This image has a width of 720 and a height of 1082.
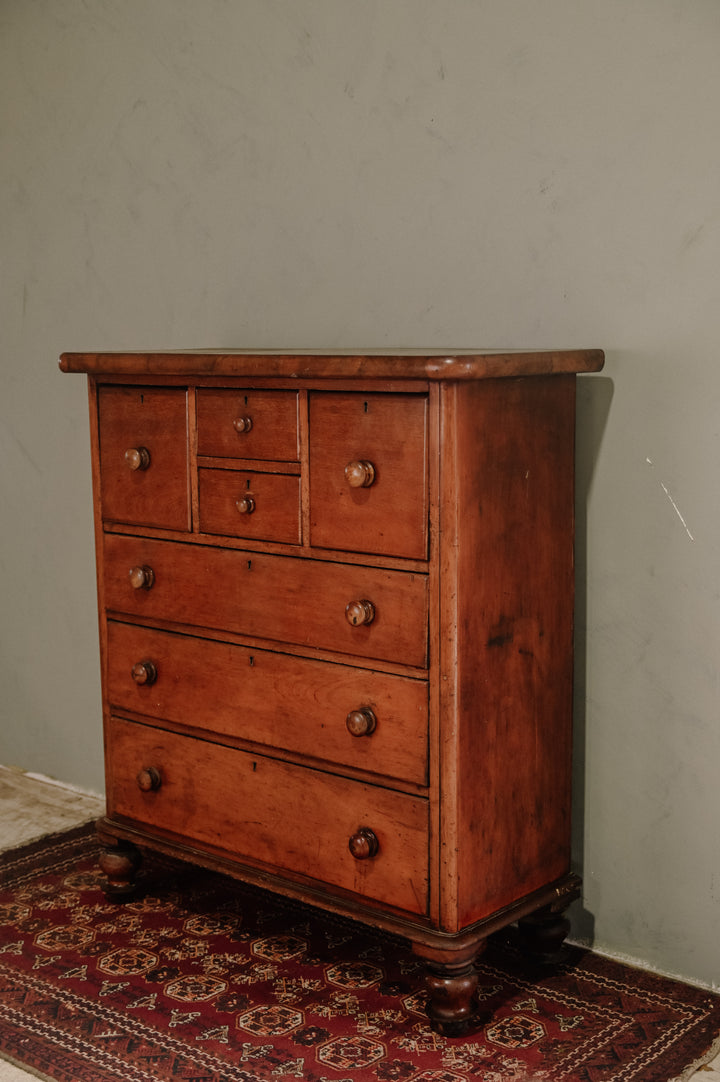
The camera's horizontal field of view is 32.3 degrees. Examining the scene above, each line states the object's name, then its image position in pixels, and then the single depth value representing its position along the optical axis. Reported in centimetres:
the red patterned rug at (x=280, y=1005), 232
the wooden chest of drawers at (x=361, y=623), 229
